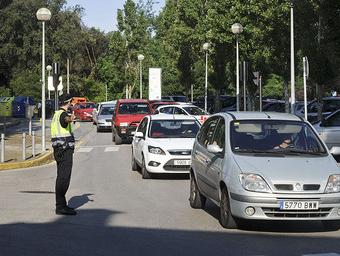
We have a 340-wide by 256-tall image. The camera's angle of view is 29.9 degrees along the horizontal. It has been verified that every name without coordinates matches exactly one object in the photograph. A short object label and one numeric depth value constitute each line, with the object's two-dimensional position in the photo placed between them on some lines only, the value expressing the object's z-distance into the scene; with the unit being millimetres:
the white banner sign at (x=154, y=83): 47062
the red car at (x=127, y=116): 26047
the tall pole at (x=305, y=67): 21009
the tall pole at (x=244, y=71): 26997
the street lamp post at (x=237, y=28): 29625
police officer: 9922
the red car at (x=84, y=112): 48938
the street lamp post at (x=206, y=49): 38091
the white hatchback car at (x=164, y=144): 14391
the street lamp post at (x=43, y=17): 21469
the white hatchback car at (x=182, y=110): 29020
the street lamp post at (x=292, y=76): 26172
